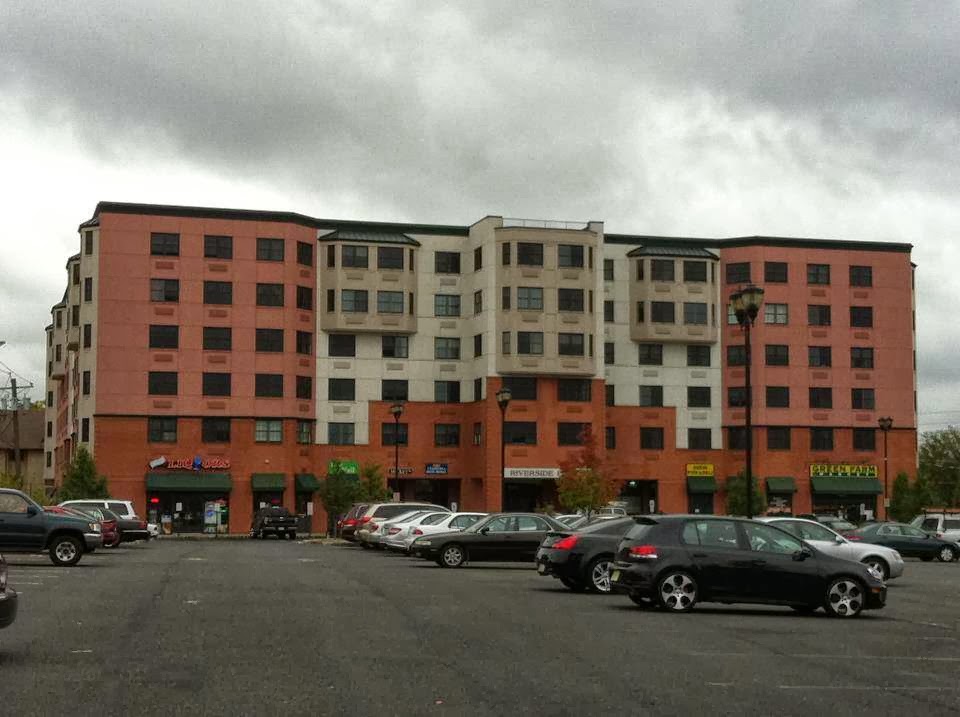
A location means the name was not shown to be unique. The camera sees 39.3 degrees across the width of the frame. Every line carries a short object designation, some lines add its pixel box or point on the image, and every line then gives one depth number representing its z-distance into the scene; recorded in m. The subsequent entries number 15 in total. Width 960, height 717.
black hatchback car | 19.98
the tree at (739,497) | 84.62
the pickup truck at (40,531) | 30.89
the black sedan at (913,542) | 45.06
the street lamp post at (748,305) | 31.06
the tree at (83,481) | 74.25
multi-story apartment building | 81.06
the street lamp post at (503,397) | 48.75
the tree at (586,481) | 77.00
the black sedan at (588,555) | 24.45
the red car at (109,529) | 42.60
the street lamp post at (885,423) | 68.43
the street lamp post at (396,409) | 60.10
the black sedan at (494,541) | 32.22
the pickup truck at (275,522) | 70.31
